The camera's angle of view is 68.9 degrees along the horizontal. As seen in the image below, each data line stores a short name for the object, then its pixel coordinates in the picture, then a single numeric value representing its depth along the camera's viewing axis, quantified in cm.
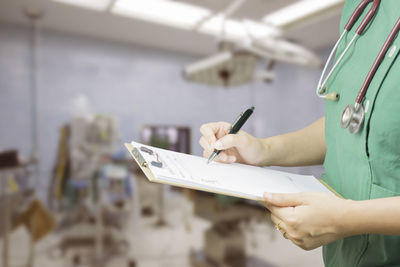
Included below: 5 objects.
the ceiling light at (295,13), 271
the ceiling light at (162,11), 294
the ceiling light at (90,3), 291
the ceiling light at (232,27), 307
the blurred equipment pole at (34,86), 352
